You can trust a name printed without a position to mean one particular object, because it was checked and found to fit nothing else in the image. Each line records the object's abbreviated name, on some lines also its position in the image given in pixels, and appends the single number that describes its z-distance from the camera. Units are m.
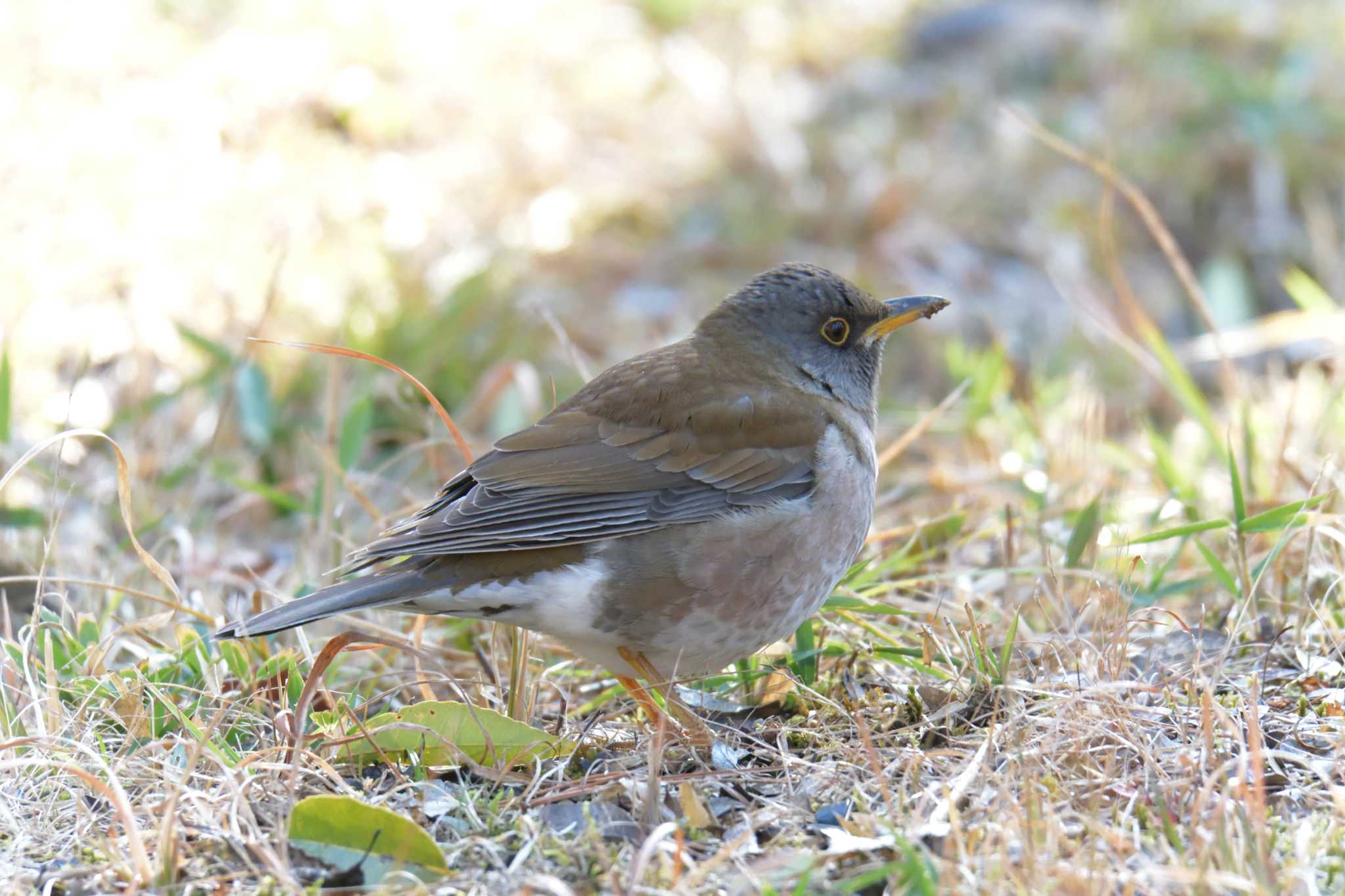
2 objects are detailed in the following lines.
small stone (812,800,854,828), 5.71
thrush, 6.66
